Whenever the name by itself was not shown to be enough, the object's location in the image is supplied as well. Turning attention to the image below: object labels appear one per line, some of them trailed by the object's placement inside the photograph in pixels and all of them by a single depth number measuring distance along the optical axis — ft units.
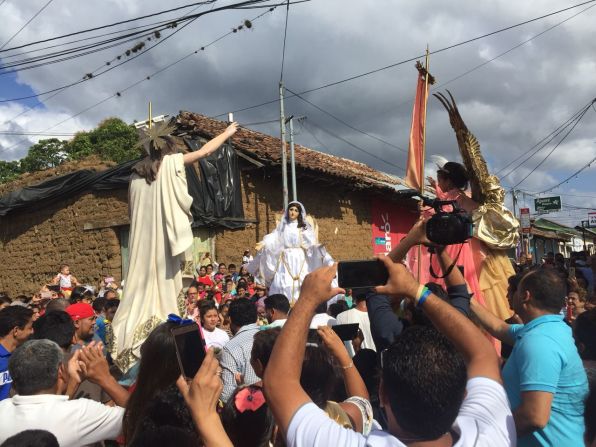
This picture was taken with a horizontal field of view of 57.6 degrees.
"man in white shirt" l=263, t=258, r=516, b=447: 4.72
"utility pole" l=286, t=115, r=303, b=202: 43.88
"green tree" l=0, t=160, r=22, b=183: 102.12
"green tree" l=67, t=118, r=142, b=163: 90.22
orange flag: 13.23
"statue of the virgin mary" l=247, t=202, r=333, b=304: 24.07
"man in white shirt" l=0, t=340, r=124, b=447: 7.87
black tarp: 39.14
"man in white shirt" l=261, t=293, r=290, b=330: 15.49
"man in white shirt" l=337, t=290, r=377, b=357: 15.21
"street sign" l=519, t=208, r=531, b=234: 75.20
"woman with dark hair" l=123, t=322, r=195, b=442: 7.10
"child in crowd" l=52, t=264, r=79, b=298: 35.32
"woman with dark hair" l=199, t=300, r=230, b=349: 16.94
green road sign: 132.46
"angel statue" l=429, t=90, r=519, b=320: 13.69
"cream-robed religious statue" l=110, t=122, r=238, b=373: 13.33
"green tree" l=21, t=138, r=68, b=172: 99.19
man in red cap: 14.84
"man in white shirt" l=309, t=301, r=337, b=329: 14.58
